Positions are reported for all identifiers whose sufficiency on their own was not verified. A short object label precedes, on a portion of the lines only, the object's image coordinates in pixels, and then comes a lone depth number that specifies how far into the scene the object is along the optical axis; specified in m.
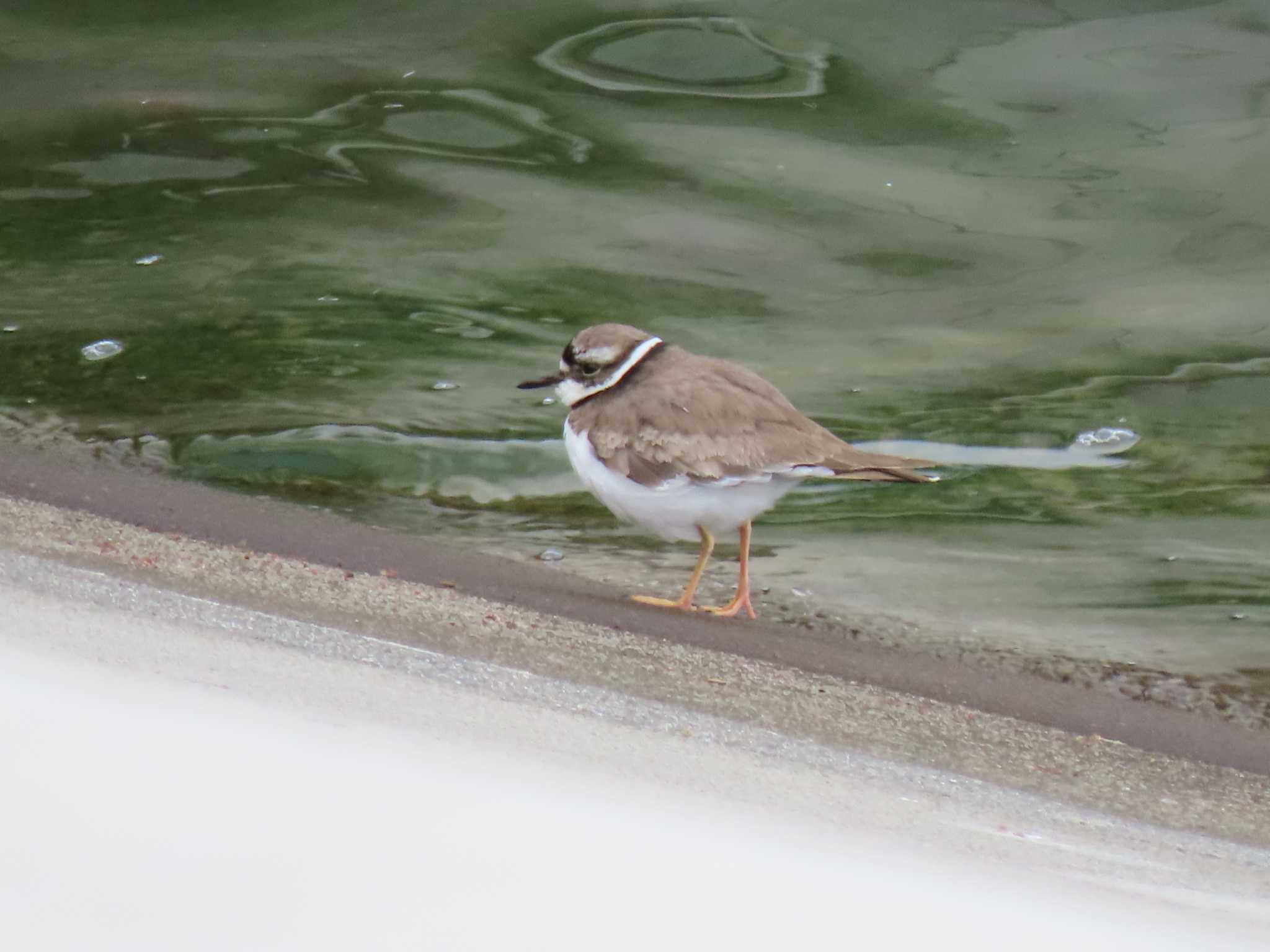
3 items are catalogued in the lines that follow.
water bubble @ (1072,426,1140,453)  11.42
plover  7.49
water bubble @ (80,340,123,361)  11.25
